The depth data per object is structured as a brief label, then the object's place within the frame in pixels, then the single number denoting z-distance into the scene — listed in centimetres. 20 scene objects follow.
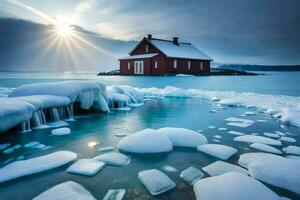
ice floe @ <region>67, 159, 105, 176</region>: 319
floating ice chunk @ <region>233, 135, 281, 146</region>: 485
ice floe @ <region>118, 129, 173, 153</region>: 412
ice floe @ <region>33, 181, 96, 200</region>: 248
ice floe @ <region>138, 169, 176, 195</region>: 276
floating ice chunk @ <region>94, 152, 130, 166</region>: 360
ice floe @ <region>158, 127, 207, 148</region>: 453
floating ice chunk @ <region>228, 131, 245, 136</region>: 556
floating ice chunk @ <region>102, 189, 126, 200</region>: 258
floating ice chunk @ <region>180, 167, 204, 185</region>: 304
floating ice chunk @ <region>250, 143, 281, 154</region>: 423
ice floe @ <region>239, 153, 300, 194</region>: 291
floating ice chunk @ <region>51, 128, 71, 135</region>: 537
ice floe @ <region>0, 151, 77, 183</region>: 310
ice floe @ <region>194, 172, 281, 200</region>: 243
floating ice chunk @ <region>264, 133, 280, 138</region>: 546
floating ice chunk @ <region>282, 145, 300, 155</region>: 424
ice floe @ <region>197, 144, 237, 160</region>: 393
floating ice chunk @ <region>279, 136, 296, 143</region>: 512
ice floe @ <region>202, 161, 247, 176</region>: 325
